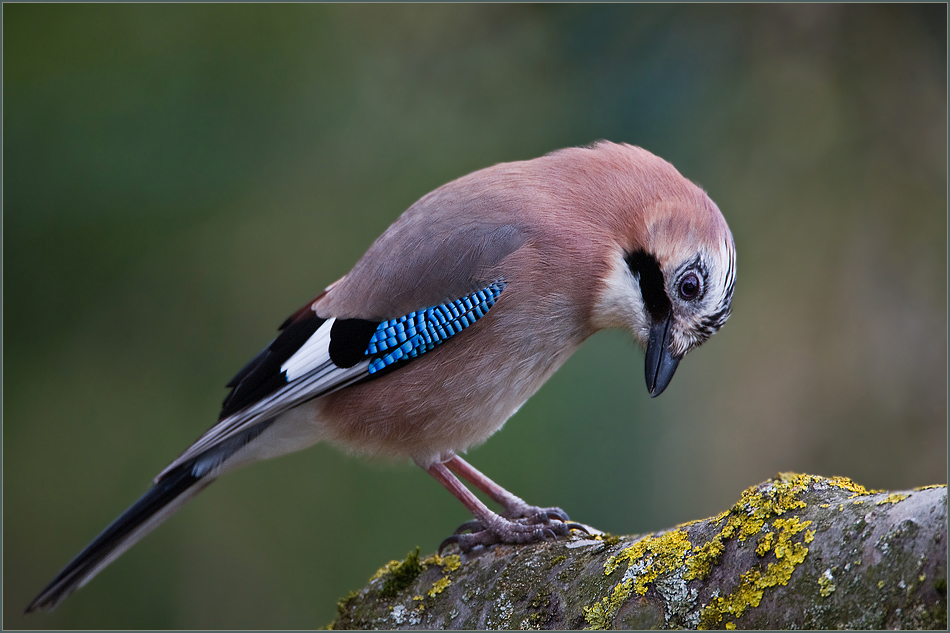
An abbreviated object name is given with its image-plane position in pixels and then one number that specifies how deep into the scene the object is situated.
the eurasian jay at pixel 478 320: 5.21
